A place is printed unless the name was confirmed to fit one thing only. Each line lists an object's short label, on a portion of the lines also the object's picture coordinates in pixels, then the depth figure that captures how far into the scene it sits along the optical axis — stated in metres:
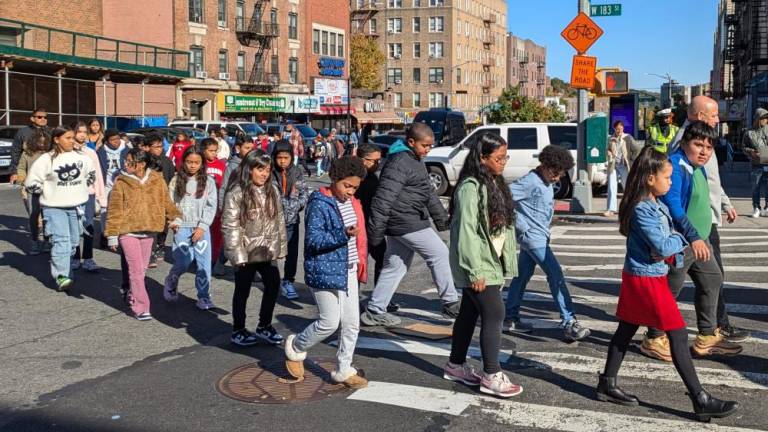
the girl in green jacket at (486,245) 5.52
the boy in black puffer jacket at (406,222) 7.59
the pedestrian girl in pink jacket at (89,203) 10.09
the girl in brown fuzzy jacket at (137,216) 7.97
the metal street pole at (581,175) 16.55
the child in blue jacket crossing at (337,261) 5.67
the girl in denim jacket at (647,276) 5.16
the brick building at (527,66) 116.00
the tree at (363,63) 78.31
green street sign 16.41
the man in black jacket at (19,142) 11.60
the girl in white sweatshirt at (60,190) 9.05
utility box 16.08
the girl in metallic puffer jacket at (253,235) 6.79
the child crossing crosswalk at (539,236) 7.10
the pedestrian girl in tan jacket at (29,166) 10.99
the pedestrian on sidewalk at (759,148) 14.63
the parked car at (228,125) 31.94
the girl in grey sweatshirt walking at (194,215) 8.45
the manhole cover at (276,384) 5.70
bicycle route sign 15.97
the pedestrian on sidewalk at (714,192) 6.77
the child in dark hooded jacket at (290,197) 8.88
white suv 20.02
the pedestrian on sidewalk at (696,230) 6.08
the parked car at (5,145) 24.30
